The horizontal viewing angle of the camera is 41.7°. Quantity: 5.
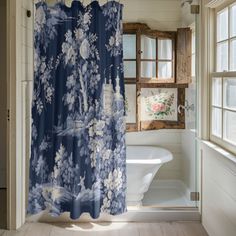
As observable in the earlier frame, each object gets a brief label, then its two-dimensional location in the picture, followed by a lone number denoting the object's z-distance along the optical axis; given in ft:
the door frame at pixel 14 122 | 8.82
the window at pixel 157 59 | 11.64
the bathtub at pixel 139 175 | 10.16
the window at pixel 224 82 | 7.73
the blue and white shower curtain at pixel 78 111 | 8.92
